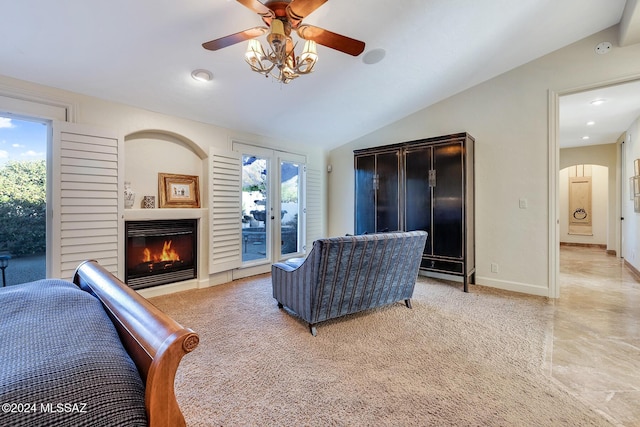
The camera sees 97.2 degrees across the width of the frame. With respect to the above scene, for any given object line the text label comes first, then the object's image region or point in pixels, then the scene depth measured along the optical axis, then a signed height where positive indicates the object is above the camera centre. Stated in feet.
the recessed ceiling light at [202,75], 9.58 +4.81
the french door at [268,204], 14.73 +0.52
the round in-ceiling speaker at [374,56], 9.87 +5.65
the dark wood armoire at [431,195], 12.10 +0.85
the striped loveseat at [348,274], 7.71 -1.83
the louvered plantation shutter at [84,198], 9.02 +0.53
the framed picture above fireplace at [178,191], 11.91 +1.01
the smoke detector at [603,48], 10.29 +6.11
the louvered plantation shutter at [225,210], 12.67 +0.18
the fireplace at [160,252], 11.07 -1.59
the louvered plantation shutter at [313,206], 17.40 +0.50
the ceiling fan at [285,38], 6.04 +4.18
